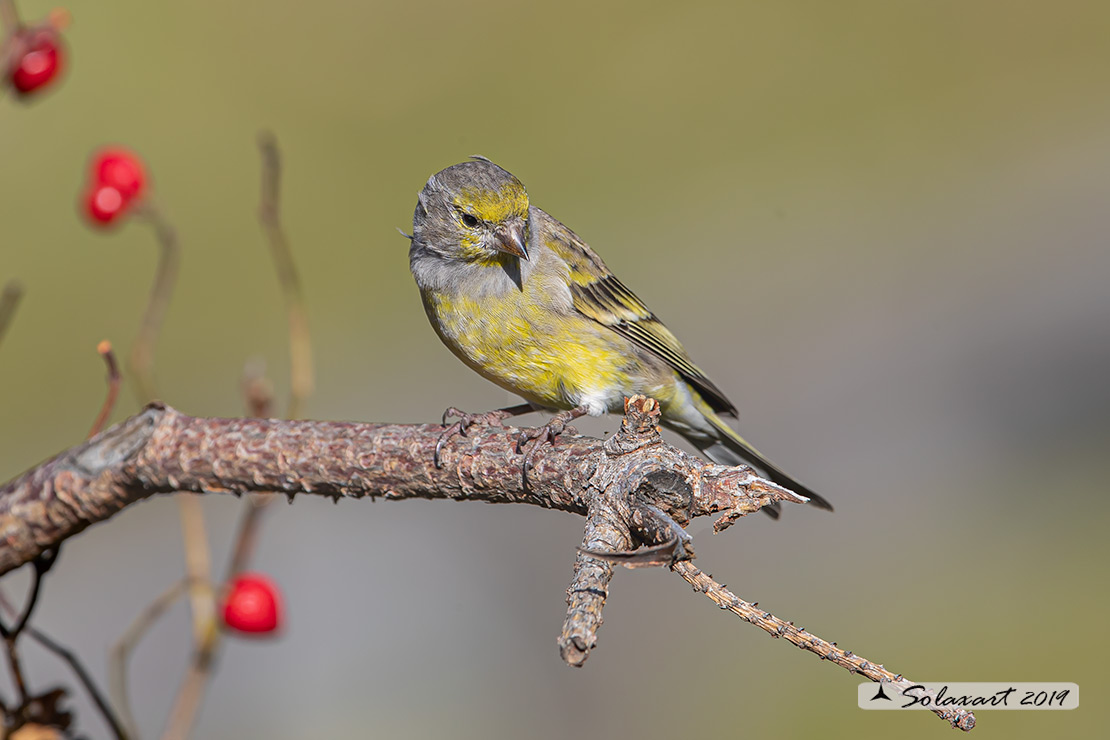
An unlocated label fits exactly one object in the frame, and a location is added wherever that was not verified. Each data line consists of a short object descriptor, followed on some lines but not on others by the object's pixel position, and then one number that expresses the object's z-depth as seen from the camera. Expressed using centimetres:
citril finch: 709
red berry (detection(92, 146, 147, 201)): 618
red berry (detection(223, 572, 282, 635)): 550
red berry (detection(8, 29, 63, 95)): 520
